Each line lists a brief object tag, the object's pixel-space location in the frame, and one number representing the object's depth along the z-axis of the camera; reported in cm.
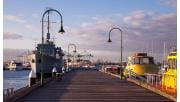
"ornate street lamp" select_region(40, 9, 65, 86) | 2383
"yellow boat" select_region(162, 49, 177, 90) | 1724
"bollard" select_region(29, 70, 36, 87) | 2028
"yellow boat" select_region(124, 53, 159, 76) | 3719
